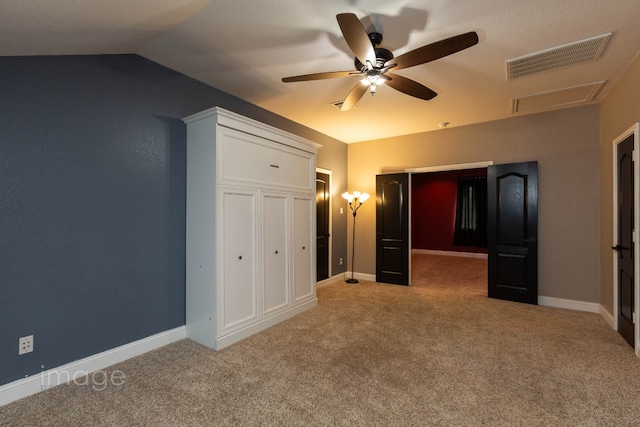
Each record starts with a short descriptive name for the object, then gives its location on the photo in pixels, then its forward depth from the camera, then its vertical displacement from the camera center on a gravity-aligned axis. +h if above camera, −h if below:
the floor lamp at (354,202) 5.45 +0.20
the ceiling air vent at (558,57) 2.46 +1.38
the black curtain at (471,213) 8.43 -0.02
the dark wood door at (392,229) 5.23 -0.29
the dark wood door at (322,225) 5.21 -0.22
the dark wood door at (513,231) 4.18 -0.27
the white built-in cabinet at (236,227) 2.86 -0.15
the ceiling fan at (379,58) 1.84 +1.11
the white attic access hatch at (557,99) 3.34 +1.38
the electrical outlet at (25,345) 2.11 -0.93
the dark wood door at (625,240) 2.85 -0.28
